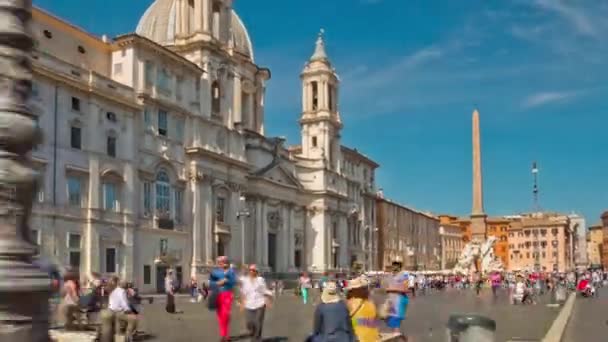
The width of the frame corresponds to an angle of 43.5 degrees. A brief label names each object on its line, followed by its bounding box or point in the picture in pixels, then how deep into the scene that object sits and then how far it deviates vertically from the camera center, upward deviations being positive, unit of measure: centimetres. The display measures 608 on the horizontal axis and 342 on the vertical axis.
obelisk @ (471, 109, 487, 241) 5303 +351
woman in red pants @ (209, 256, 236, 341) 1255 -84
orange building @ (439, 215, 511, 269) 13688 +149
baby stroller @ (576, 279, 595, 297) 4022 -272
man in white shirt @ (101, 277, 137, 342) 1223 -122
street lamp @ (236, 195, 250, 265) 4989 +153
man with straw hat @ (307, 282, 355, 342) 771 -85
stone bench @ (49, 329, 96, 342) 1008 -130
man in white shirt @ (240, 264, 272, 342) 1266 -101
